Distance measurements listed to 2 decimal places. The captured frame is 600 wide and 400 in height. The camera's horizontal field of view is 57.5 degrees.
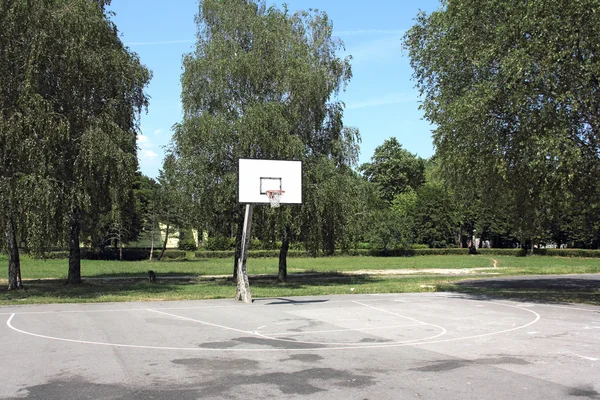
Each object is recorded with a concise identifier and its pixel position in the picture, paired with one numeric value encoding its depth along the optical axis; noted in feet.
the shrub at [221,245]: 212.43
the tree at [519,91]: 55.88
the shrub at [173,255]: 202.46
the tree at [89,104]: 71.92
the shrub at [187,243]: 223.92
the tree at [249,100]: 83.51
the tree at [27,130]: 65.00
